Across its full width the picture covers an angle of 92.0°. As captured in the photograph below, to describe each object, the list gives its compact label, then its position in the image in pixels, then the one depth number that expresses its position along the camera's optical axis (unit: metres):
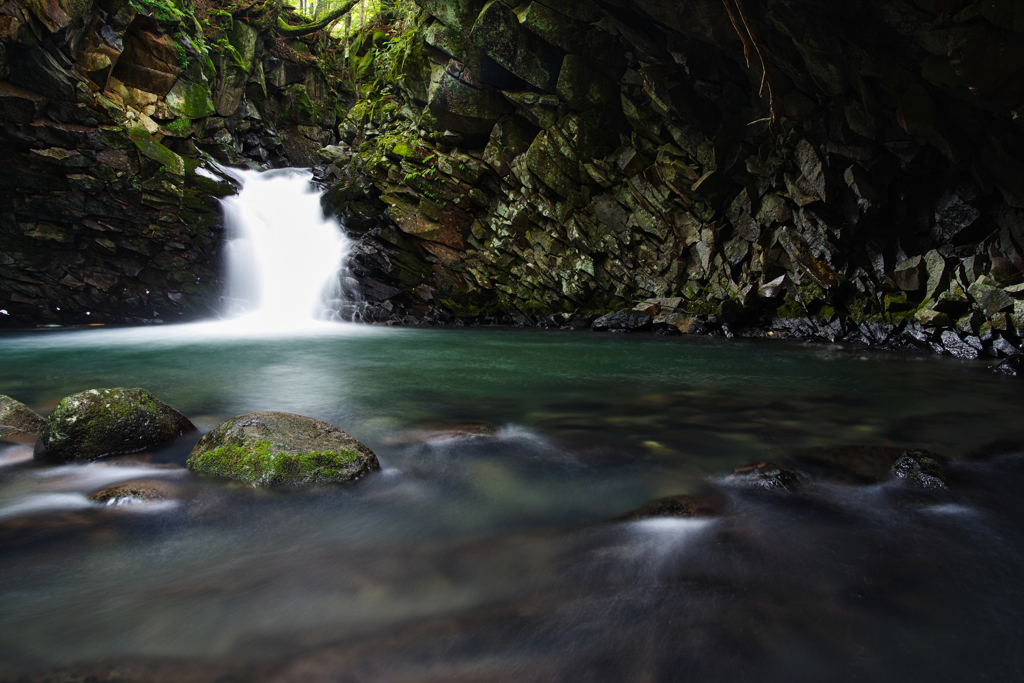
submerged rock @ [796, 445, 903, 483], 4.10
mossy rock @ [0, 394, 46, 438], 4.84
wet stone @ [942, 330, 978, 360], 10.07
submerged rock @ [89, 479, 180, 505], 3.46
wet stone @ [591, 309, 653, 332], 17.19
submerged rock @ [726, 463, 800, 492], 3.84
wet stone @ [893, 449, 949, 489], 3.84
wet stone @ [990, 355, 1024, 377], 8.23
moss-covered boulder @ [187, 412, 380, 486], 3.84
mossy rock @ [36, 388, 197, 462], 4.22
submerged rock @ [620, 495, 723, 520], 3.43
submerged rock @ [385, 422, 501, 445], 5.22
